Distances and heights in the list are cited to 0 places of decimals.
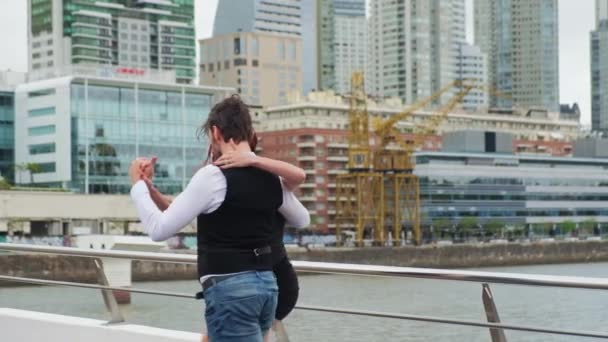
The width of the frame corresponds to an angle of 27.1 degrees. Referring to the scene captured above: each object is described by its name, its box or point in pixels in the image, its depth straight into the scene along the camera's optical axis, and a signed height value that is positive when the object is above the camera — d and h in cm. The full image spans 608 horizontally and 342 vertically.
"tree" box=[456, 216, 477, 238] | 10400 -545
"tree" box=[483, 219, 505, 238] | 10644 -570
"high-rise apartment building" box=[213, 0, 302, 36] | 18812 +2197
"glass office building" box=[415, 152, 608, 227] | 10400 -245
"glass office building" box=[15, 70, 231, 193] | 7525 +203
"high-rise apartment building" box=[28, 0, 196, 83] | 15125 +1607
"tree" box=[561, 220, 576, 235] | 11046 -597
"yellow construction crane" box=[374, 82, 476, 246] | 9588 -203
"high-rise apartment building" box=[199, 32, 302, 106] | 16112 +1251
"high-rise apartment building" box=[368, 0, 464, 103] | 19712 +2239
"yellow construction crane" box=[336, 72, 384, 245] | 9394 -218
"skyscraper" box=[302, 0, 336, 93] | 19538 +1915
